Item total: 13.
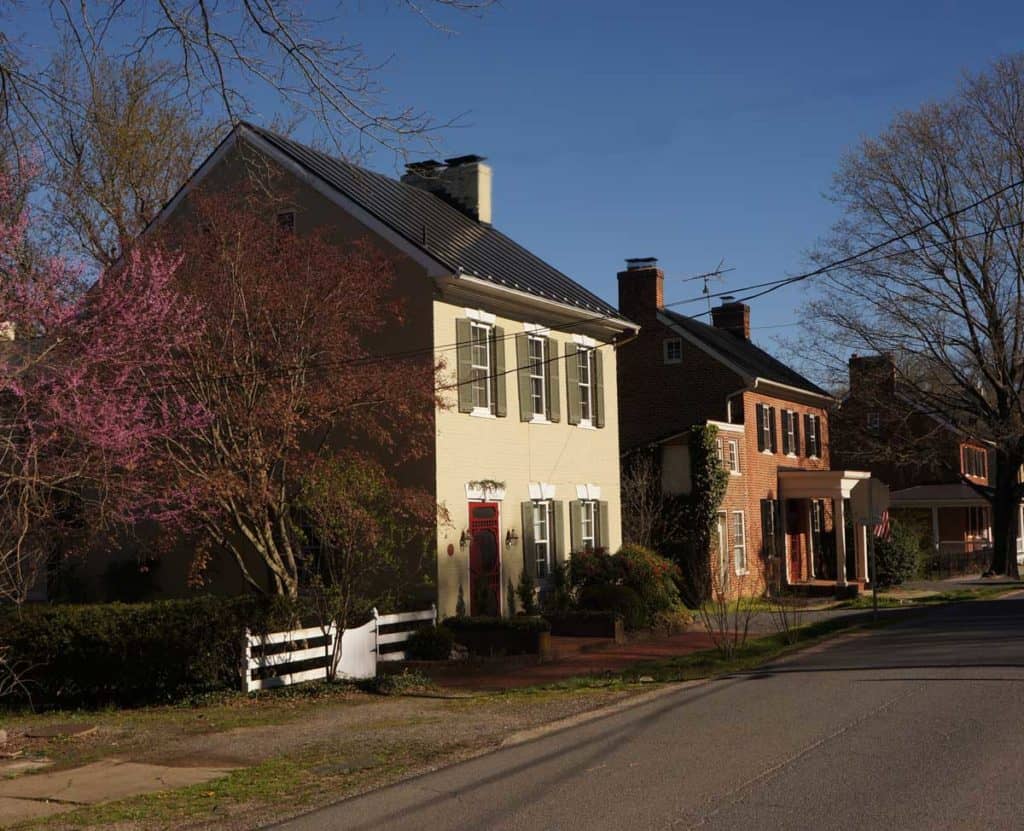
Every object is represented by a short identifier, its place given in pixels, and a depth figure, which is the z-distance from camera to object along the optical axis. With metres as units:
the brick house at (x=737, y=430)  34.97
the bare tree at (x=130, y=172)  29.97
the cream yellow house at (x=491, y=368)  22.14
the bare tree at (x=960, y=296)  37.34
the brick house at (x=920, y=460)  40.72
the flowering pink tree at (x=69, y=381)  12.56
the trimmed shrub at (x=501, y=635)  19.64
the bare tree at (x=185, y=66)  8.23
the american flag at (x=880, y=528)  26.94
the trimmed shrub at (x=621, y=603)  23.28
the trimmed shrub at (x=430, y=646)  19.12
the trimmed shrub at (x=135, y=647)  16.30
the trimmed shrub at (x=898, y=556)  40.41
